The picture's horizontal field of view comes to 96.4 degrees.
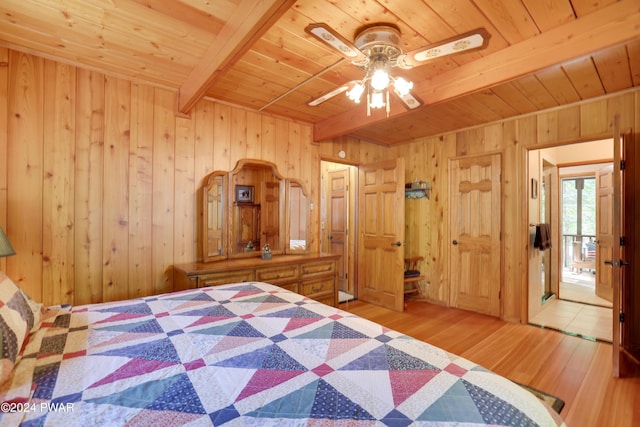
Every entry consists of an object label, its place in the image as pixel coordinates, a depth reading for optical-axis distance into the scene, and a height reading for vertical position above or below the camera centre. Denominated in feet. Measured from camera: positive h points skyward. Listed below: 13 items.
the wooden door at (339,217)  15.33 -0.17
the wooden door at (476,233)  11.85 -0.82
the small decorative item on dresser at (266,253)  10.03 -1.38
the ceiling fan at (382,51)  4.73 +2.98
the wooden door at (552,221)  14.88 -0.36
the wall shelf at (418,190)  14.10 +1.24
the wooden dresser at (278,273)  8.07 -1.89
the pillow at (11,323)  2.91 -1.32
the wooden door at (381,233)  12.59 -0.90
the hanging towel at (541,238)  11.69 -0.99
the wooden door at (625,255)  7.41 -1.18
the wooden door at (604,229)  13.75 -0.70
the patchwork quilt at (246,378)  2.43 -1.70
